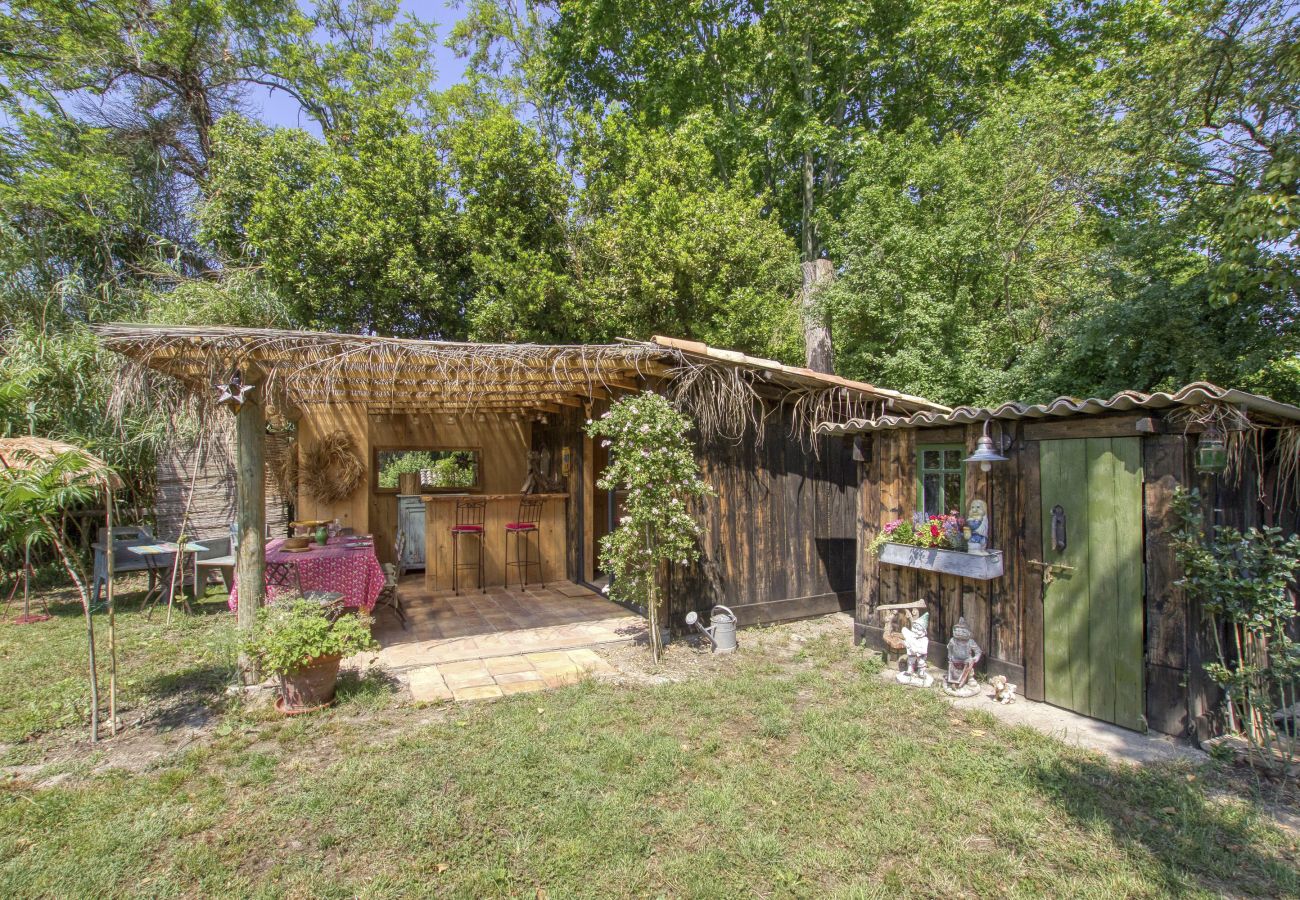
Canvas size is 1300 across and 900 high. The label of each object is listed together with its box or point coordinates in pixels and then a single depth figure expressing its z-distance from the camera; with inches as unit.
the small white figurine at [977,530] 171.3
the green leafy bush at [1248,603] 127.2
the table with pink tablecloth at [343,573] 209.5
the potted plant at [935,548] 167.8
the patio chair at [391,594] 251.0
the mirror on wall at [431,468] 380.8
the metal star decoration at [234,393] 162.1
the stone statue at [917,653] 177.9
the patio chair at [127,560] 269.0
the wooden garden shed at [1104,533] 136.9
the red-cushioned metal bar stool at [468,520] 315.9
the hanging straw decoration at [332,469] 342.6
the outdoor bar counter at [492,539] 314.2
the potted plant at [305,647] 152.9
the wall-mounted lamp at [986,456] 163.2
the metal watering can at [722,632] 212.2
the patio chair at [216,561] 281.1
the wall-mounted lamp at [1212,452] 127.8
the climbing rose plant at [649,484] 198.2
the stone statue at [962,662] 170.2
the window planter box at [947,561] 166.4
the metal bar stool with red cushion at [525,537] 330.3
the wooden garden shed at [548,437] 175.9
